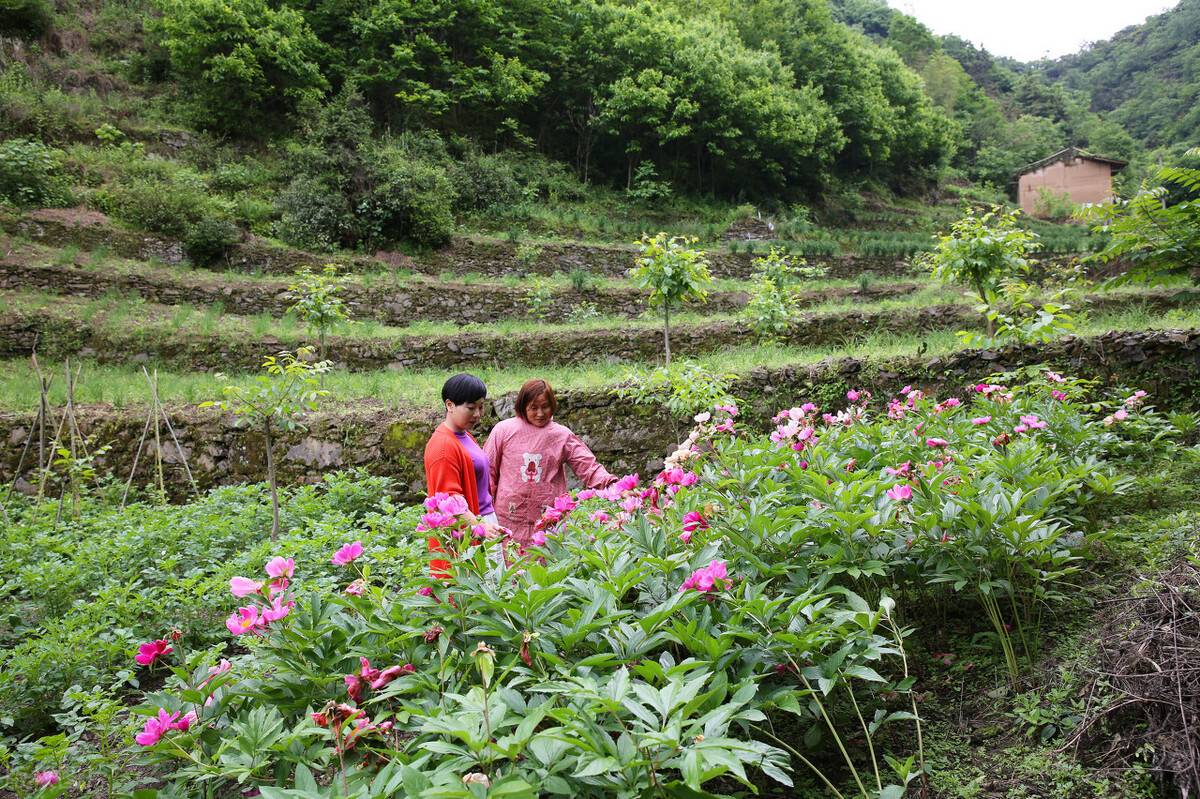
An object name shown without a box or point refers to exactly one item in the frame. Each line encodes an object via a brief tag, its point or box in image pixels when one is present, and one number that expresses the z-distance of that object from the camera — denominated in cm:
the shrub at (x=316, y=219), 1262
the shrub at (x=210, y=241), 1135
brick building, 2588
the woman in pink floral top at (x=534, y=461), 289
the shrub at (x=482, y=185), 1597
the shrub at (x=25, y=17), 1691
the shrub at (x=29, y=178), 1102
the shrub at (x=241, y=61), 1641
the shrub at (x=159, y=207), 1158
